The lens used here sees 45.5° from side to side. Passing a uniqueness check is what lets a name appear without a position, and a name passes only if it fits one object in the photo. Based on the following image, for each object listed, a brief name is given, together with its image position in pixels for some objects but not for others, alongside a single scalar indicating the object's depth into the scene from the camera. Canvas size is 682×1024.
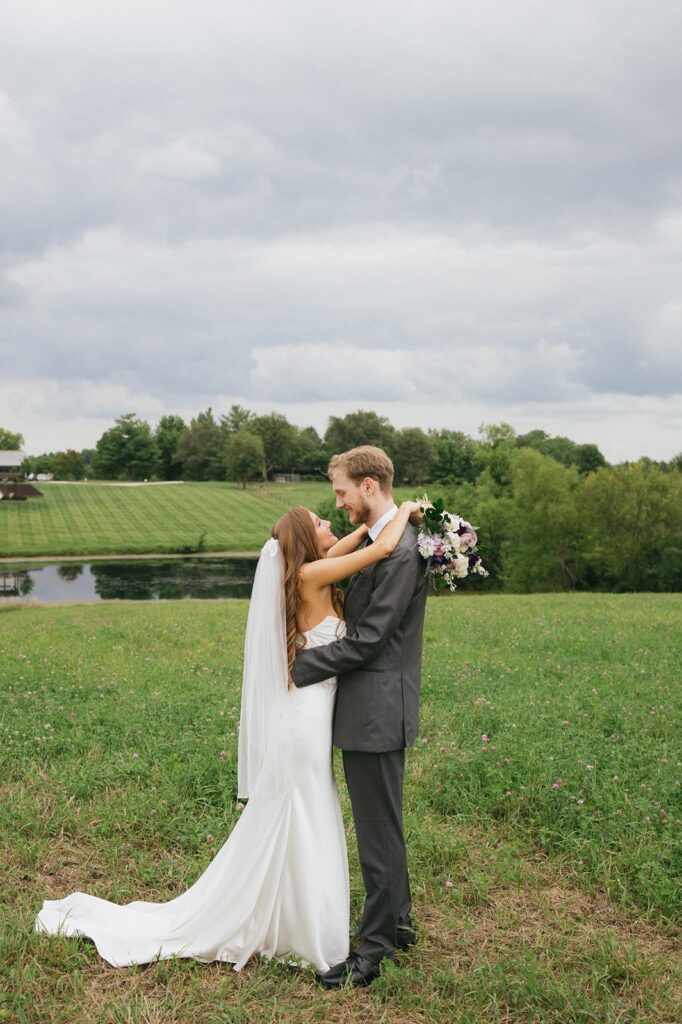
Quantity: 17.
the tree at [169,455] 138.25
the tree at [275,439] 129.75
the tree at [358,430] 120.14
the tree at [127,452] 130.75
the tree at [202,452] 135.25
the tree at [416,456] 117.38
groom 4.76
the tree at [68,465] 134.00
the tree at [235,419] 153.38
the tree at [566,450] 116.69
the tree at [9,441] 147.50
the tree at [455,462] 110.50
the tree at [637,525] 53.75
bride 4.85
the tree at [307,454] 128.50
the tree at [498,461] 73.25
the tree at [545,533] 57.94
